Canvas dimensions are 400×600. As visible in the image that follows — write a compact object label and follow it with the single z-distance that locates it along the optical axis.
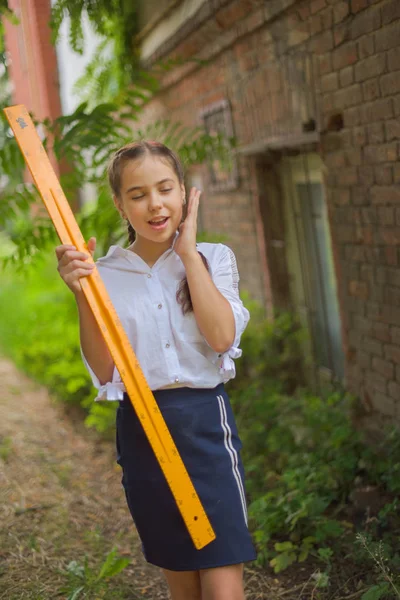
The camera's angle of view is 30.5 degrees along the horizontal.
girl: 2.04
